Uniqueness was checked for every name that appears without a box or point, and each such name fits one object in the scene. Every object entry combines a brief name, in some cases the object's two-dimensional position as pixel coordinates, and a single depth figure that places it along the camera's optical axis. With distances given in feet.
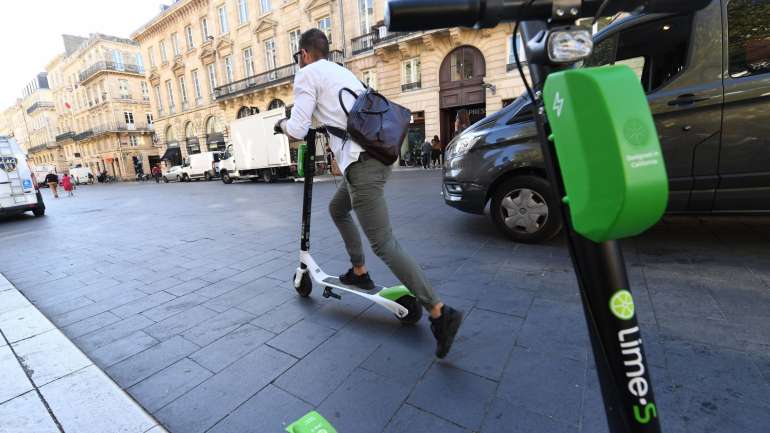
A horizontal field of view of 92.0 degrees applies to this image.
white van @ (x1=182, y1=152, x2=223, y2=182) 90.17
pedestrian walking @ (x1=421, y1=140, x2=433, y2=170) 60.03
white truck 58.34
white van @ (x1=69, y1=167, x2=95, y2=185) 135.13
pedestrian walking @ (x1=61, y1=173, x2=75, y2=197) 67.92
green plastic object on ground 4.73
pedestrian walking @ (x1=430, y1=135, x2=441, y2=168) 61.26
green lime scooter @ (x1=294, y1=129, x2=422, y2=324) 7.84
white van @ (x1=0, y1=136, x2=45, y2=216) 31.19
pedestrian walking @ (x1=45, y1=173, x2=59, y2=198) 60.44
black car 10.03
